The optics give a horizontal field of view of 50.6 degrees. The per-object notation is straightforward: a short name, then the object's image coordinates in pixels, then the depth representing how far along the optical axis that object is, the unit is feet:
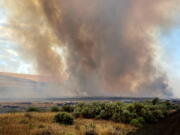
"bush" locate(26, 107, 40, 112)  109.40
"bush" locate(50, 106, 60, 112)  105.09
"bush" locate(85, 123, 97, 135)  47.91
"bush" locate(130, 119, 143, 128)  68.58
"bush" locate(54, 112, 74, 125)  63.36
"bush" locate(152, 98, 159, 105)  116.61
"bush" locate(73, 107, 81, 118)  85.85
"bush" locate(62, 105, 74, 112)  102.65
